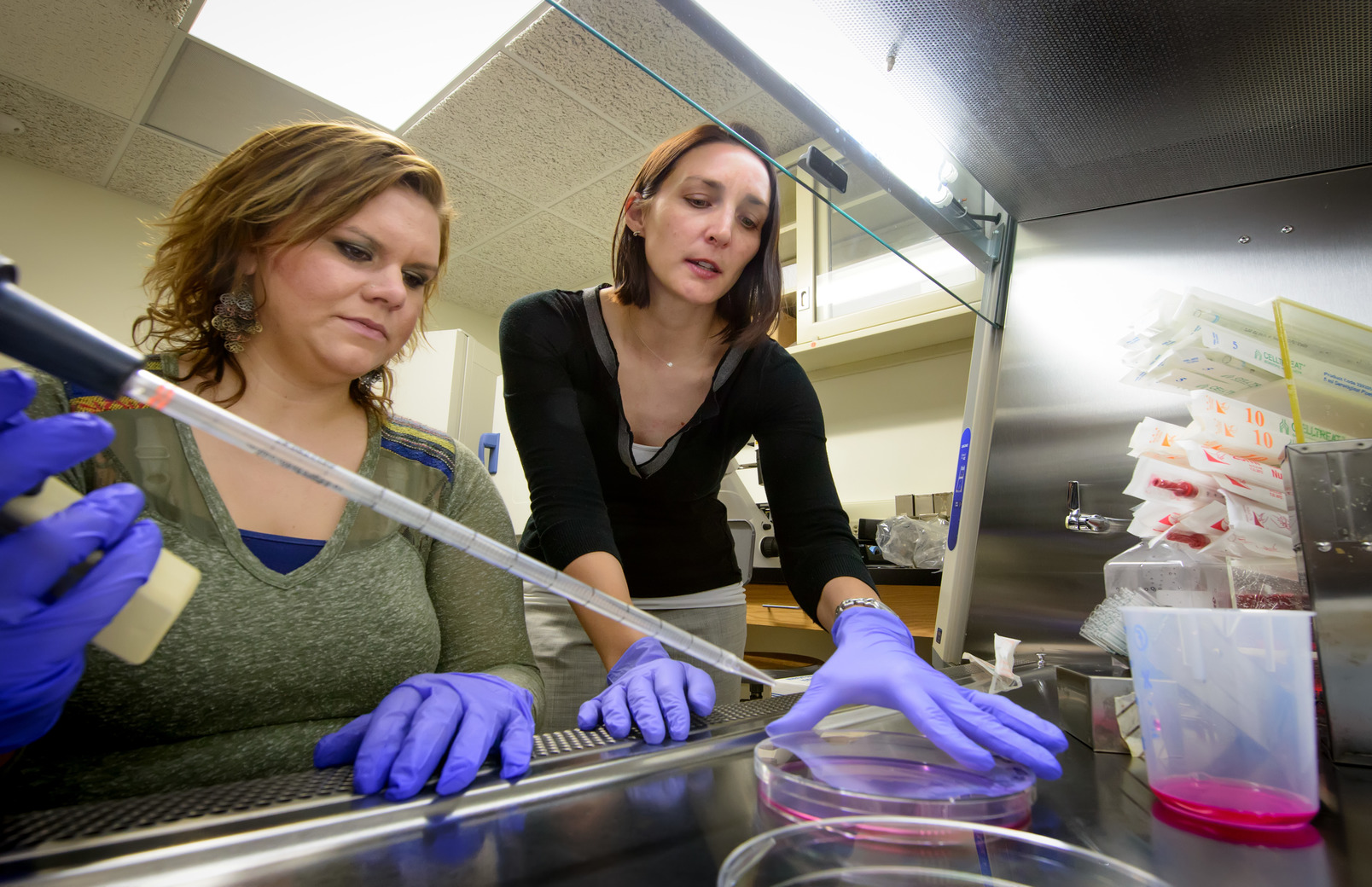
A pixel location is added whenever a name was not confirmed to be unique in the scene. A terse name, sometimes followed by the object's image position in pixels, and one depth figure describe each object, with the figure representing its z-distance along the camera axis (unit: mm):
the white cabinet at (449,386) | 3293
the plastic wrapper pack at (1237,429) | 733
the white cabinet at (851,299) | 2084
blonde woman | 717
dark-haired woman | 1078
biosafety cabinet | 373
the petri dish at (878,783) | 415
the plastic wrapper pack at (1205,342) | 780
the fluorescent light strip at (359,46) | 739
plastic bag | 2082
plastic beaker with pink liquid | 458
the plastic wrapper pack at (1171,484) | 758
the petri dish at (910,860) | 346
